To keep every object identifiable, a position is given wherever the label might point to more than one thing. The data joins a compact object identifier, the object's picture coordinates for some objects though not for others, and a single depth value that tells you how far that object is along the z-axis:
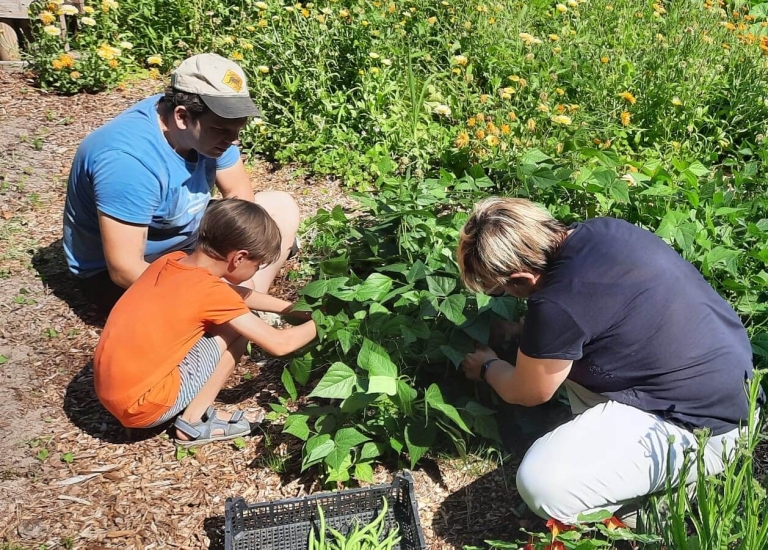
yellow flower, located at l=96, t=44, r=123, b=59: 4.92
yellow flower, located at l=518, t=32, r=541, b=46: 4.26
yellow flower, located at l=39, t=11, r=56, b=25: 4.96
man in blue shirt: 2.87
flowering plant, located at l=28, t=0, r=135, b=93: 5.02
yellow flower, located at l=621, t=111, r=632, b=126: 3.84
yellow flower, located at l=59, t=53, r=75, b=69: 4.93
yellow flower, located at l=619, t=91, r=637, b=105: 3.90
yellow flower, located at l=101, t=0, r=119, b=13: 5.19
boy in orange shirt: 2.55
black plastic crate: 2.32
